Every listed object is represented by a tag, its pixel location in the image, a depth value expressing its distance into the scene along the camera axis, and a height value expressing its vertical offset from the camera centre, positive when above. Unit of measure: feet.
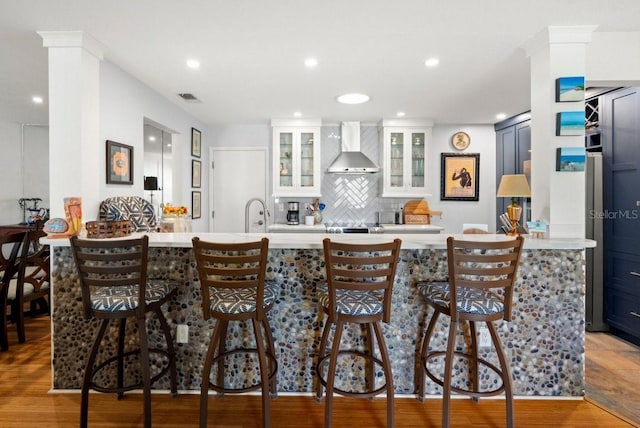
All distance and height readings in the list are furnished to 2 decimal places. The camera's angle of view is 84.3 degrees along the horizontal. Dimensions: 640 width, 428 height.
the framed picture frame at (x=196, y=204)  15.84 +0.38
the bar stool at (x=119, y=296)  6.06 -1.51
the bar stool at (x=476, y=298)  5.96 -1.56
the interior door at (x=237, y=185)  17.72 +1.37
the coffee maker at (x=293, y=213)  16.94 -0.06
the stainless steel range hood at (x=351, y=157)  16.01 +2.56
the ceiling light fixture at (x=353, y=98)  12.47 +4.09
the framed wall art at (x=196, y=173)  15.88 +1.81
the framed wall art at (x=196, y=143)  15.88 +3.20
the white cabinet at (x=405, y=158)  16.60 +2.55
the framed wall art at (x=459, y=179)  17.71 +1.65
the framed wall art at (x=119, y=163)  9.63 +1.41
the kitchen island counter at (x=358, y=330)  7.43 -2.26
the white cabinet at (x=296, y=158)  16.65 +2.58
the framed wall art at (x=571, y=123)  7.85 +1.98
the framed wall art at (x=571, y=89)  7.84 +2.74
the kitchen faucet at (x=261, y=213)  17.41 -0.09
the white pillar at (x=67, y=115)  8.18 +2.27
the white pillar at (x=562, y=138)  7.91 +1.66
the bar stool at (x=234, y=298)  5.83 -1.52
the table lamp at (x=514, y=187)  10.75 +0.76
